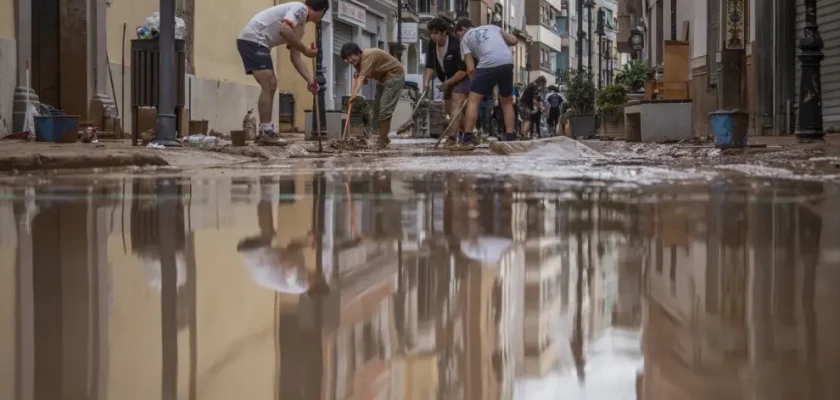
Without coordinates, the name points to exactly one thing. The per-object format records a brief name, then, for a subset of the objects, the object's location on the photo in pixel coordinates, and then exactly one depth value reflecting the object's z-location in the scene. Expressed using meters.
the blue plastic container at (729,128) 10.78
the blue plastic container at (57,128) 11.68
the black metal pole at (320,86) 19.22
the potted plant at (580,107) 28.38
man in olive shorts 15.30
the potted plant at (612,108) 25.39
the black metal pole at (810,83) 11.62
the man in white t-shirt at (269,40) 12.69
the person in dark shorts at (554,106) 36.67
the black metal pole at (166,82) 10.77
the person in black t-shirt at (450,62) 15.36
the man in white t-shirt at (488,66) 13.75
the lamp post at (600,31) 41.53
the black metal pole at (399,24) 39.85
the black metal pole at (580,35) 39.09
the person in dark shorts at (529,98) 29.87
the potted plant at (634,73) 31.13
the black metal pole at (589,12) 37.28
